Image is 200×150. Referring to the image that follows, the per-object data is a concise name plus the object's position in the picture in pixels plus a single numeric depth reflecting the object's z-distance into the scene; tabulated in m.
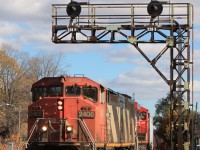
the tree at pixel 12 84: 97.81
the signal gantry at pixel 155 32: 27.88
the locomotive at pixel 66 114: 23.84
